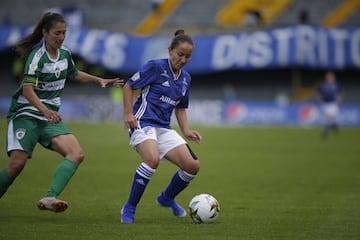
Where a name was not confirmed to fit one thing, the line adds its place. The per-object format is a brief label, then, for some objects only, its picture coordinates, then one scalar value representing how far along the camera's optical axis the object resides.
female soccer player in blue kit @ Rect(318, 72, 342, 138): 54.94
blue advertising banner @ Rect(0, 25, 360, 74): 69.75
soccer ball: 16.20
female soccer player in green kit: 16.11
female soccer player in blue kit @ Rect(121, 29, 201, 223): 16.44
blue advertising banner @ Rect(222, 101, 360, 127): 66.37
